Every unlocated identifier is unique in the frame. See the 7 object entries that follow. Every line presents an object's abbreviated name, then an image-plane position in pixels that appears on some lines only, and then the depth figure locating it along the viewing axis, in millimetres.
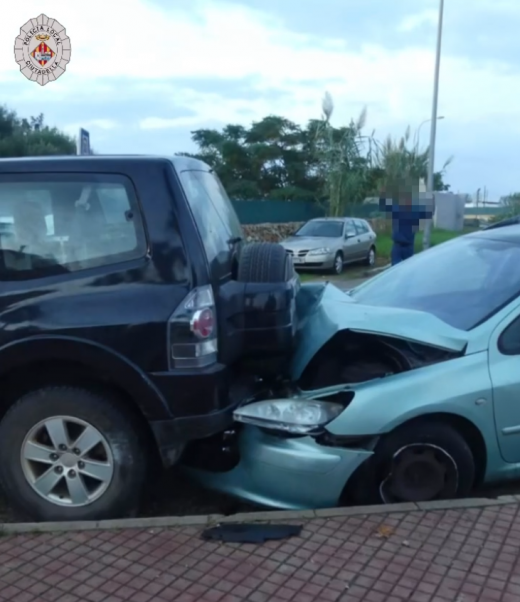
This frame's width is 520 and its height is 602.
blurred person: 9133
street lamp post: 26467
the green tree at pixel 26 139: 27453
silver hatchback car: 20172
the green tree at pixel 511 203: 39559
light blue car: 4004
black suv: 3844
